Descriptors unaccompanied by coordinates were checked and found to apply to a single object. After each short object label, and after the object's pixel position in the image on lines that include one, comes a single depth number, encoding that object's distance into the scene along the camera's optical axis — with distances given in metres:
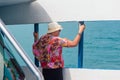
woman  4.73
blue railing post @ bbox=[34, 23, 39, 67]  5.81
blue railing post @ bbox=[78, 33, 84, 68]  5.55
